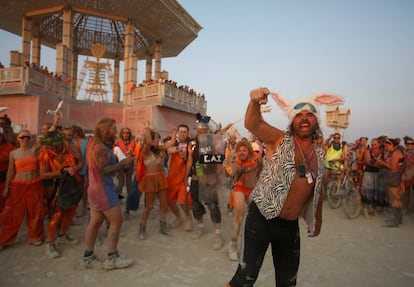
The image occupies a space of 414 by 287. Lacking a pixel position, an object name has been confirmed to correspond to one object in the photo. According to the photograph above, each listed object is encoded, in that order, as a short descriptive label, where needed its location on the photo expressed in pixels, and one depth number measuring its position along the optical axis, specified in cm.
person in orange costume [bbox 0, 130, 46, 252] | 407
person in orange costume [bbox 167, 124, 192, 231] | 497
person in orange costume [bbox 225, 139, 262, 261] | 392
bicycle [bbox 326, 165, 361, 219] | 648
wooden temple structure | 1332
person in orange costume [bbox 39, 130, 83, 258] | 382
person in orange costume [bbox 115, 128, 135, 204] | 640
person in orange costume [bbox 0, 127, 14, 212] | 437
